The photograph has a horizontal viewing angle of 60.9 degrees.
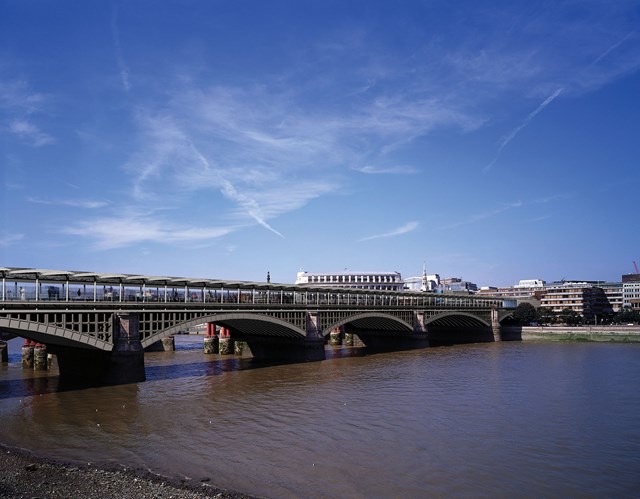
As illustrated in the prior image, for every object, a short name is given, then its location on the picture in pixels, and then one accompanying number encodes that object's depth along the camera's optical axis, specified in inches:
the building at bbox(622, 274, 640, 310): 6014.8
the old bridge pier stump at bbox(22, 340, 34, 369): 2333.9
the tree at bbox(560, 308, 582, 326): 4899.1
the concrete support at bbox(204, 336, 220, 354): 2989.7
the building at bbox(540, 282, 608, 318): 5713.6
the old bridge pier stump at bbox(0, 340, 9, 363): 2578.7
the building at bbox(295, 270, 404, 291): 7185.0
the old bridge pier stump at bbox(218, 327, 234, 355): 2898.6
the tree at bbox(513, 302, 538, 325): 4611.5
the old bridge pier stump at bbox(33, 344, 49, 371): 2218.3
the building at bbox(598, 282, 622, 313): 6323.8
